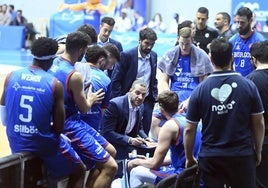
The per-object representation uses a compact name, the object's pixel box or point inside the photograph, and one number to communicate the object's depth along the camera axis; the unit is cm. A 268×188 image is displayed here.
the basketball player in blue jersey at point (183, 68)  1221
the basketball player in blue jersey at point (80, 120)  797
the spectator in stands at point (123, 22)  4140
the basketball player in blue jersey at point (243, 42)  1266
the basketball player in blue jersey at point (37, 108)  709
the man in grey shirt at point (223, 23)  1585
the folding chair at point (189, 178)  738
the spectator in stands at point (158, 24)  4196
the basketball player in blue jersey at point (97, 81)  936
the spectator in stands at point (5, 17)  4479
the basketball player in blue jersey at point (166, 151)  832
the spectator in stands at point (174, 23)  4147
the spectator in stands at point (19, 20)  4494
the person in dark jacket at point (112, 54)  1064
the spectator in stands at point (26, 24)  4432
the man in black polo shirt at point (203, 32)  1494
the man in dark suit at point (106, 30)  1386
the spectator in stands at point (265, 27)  3513
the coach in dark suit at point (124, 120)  1022
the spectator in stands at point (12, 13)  4531
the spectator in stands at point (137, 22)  4269
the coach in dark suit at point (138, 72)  1254
